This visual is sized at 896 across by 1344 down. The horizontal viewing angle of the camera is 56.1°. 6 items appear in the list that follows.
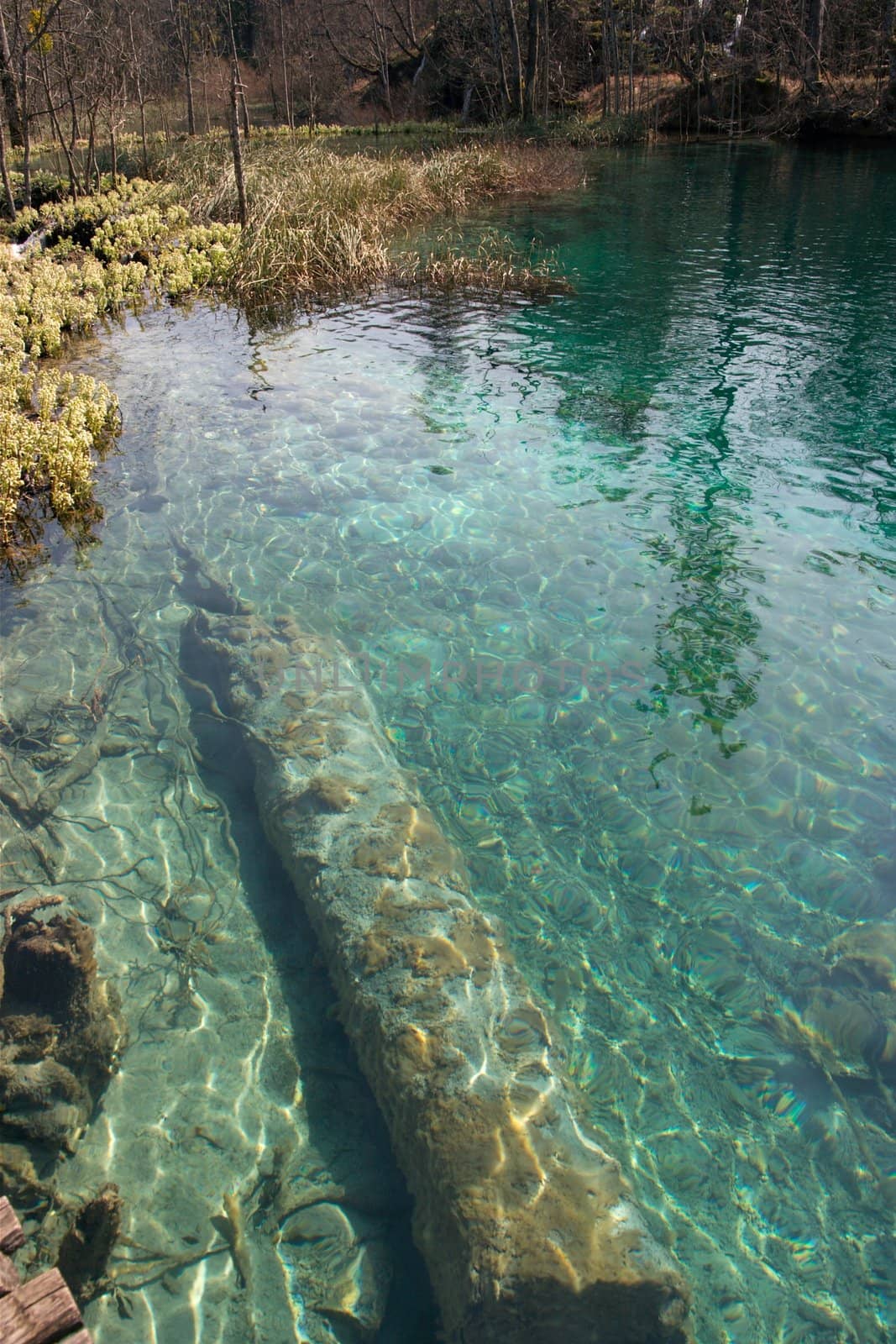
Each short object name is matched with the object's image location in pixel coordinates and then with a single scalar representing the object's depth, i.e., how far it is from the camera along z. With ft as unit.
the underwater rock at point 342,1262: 8.96
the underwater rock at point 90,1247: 8.88
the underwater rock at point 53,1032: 10.28
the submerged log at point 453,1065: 8.43
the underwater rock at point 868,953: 12.12
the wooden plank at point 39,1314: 5.97
